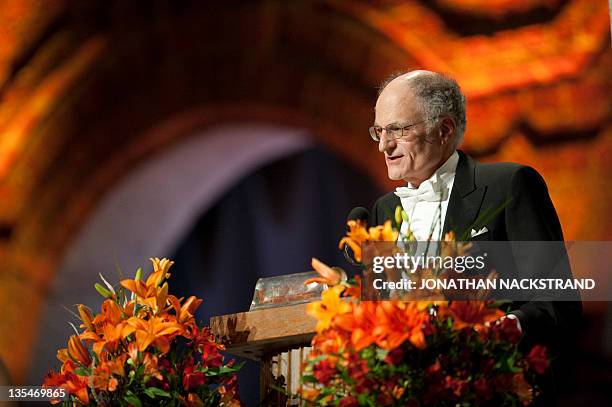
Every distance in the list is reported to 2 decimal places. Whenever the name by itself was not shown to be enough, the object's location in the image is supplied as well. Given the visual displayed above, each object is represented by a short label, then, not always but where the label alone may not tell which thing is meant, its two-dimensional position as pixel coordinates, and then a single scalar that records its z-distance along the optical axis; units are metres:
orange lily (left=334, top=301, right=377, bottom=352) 7.82
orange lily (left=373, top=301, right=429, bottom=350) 7.80
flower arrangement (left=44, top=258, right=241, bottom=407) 8.13
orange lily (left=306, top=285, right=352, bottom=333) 7.88
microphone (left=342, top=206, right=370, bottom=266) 8.14
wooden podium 8.13
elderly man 8.22
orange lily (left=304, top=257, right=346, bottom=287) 7.94
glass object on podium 8.19
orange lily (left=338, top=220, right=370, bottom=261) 7.91
